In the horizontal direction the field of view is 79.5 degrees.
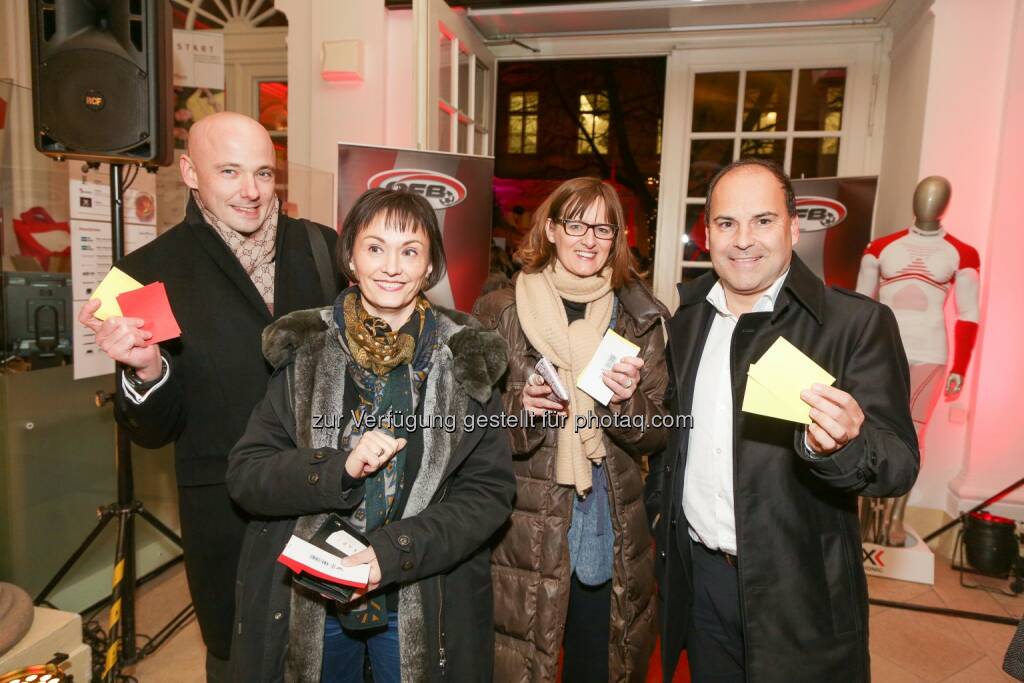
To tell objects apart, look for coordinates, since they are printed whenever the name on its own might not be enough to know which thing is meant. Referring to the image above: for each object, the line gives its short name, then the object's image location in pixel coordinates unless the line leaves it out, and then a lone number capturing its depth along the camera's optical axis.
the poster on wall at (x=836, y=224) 3.93
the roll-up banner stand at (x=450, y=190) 3.31
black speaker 1.85
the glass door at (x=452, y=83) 3.22
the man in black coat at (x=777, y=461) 1.31
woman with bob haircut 1.29
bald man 1.63
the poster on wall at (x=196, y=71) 3.72
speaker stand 2.09
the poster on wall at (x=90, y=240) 2.63
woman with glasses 1.73
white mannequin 3.42
